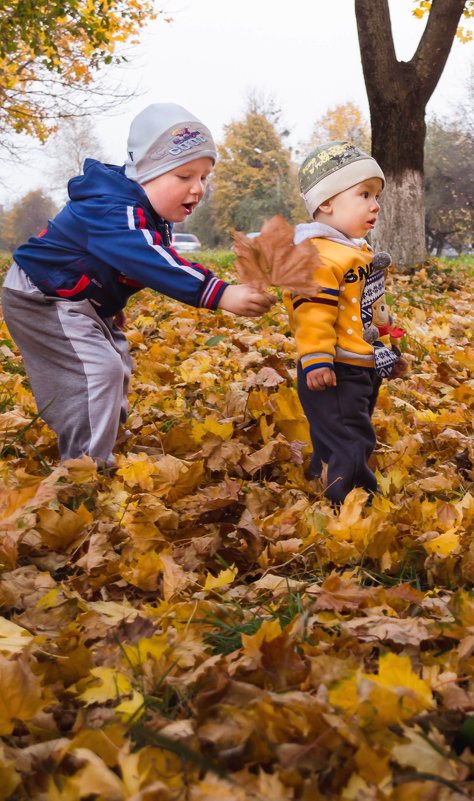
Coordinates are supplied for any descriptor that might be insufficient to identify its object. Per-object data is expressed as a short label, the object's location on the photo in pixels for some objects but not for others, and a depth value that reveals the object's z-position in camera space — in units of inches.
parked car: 1117.9
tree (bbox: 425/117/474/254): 1819.6
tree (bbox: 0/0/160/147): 254.1
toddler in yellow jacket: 82.6
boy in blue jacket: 88.4
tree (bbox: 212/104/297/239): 1793.8
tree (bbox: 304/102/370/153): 2107.5
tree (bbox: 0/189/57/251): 2426.7
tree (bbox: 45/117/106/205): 2155.5
